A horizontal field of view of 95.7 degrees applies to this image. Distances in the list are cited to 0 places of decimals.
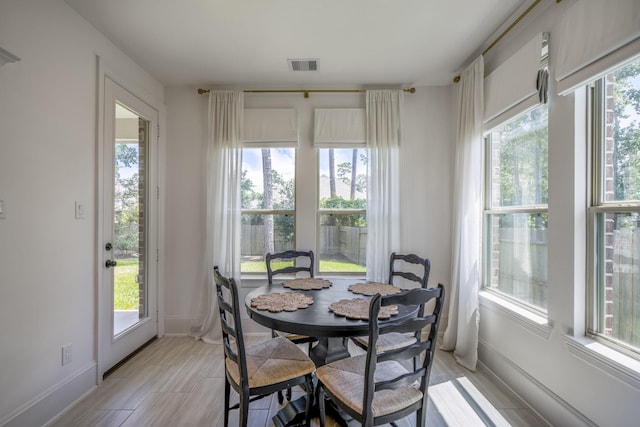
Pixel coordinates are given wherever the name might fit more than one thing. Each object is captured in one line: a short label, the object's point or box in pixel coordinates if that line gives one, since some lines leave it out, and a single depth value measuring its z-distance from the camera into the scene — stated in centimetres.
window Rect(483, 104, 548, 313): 210
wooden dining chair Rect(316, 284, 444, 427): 132
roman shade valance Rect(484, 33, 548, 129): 200
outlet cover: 203
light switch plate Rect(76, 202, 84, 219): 215
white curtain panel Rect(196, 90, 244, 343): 315
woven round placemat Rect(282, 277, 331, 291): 228
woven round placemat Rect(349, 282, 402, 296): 215
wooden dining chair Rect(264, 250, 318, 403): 222
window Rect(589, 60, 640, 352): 150
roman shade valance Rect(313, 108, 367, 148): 322
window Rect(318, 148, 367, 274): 334
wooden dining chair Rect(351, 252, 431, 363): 201
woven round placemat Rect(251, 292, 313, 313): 175
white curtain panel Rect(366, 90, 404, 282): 312
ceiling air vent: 276
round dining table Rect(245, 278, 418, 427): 151
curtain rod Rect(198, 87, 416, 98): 324
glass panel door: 264
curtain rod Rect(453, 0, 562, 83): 200
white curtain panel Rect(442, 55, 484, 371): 259
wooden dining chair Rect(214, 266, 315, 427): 151
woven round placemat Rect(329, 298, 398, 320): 162
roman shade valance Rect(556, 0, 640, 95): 138
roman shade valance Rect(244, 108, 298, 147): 323
